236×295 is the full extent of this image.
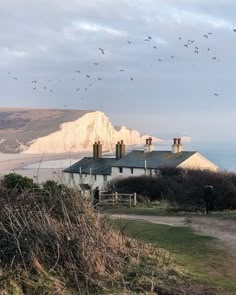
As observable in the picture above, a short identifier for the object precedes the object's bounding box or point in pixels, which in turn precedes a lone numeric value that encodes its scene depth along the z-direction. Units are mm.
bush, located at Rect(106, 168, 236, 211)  30281
